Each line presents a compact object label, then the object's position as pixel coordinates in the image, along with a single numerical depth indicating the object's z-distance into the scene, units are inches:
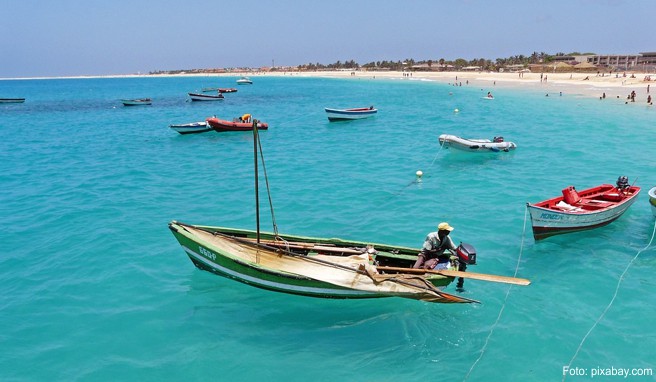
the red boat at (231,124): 1701.5
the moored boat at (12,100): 3551.2
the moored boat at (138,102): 3154.5
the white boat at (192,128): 1687.6
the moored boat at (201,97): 3257.9
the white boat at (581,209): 620.7
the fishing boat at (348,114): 2067.9
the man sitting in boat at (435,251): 484.7
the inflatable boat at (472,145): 1210.6
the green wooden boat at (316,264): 447.5
